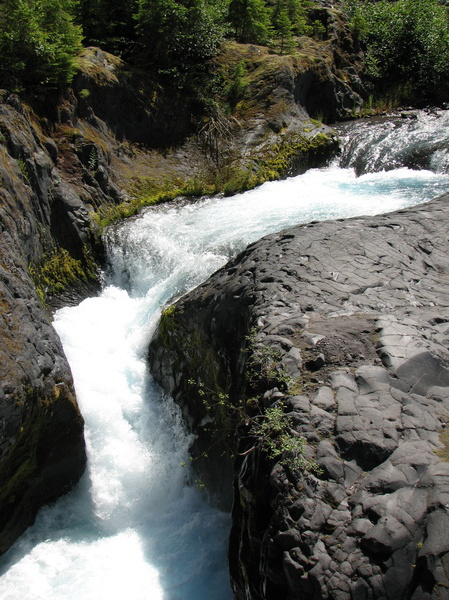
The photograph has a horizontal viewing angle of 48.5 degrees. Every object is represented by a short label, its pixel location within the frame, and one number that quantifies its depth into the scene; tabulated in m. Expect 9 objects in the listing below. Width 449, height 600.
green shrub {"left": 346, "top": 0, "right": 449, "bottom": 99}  15.55
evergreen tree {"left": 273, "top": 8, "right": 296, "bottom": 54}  13.98
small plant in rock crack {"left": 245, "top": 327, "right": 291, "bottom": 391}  3.62
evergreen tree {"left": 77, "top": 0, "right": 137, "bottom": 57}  11.83
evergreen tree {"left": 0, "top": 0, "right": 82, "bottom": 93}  8.04
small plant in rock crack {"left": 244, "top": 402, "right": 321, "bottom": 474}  2.97
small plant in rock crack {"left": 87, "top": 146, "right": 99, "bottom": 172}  9.12
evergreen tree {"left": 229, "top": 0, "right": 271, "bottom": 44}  13.66
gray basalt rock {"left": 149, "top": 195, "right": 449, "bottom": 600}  2.57
